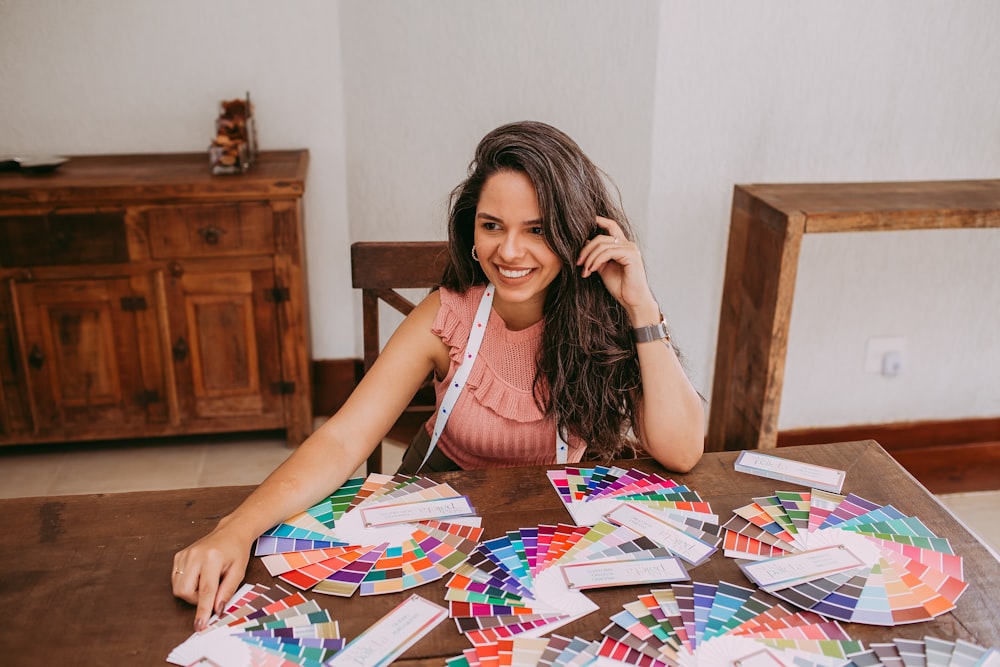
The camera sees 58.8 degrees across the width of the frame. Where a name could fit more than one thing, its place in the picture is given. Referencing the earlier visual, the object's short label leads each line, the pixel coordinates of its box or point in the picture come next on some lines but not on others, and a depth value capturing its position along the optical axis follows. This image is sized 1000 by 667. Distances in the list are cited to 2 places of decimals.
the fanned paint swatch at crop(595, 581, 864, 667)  1.06
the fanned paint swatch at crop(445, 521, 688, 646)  1.12
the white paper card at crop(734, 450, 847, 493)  1.45
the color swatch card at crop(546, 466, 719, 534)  1.35
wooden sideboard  2.74
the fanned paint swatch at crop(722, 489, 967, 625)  1.16
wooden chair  1.82
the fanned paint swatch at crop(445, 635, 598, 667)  1.05
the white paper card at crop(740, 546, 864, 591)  1.20
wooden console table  2.52
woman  1.52
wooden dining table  1.09
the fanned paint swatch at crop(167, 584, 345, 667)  1.05
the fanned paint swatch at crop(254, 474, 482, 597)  1.20
